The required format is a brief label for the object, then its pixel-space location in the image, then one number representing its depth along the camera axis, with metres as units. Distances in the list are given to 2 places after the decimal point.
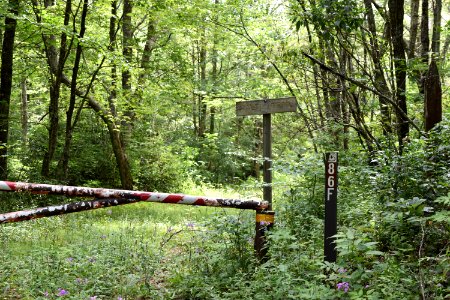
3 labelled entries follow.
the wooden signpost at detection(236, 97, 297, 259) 6.07
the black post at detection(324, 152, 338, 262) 4.27
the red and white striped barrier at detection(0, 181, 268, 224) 3.96
